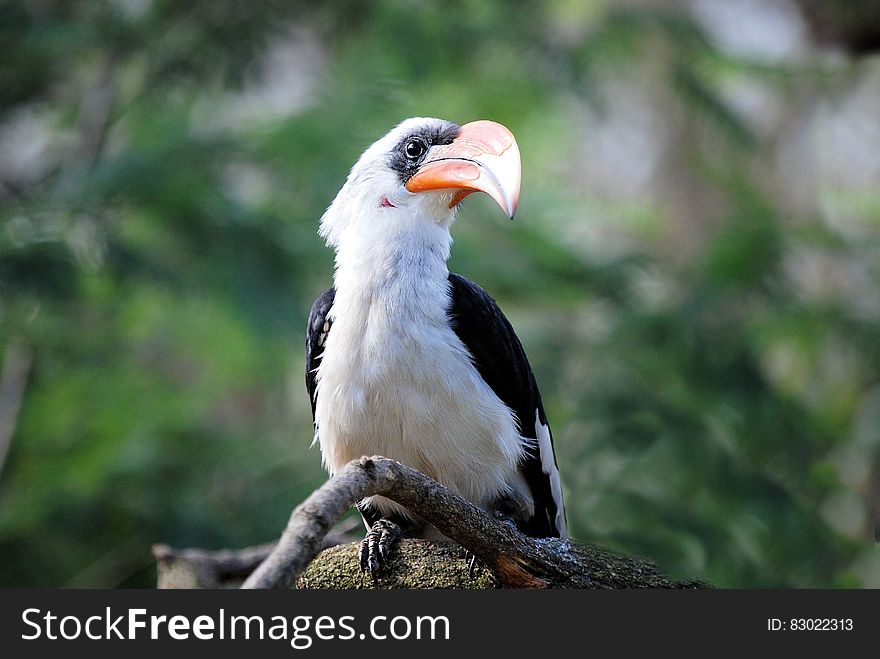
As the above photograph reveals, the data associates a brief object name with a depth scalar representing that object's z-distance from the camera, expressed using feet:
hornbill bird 20.62
